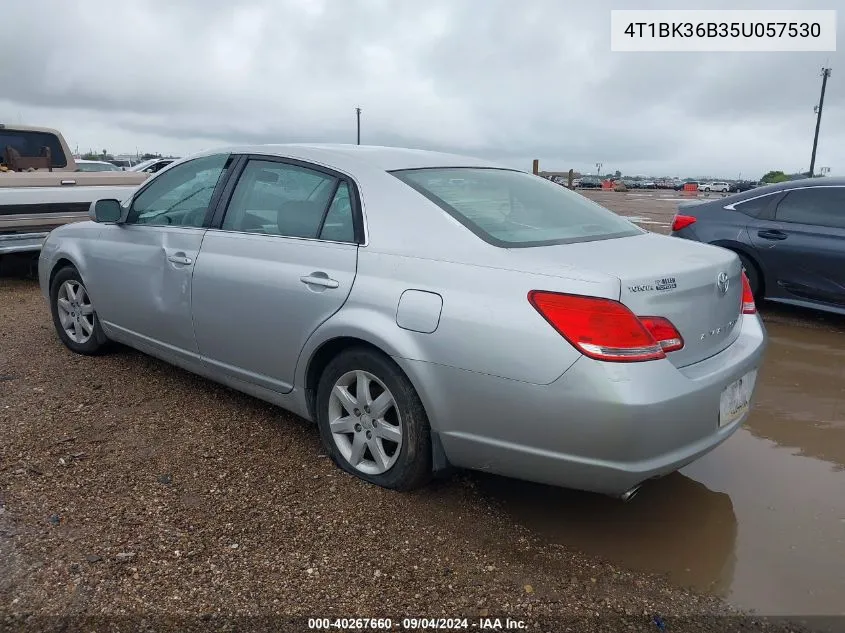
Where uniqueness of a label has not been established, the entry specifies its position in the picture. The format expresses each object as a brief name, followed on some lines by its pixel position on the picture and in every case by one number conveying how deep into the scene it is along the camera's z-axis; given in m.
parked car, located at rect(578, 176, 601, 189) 58.34
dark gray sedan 6.29
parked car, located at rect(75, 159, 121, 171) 16.95
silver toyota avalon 2.53
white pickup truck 7.22
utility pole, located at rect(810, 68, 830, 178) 43.88
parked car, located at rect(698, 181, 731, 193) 61.60
